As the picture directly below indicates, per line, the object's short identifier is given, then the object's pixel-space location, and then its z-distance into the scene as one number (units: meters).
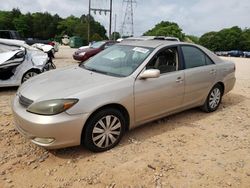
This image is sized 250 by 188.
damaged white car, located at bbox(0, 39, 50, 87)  4.57
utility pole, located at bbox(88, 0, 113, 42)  23.53
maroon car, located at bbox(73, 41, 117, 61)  10.03
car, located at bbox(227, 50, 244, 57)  33.62
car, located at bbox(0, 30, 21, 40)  10.00
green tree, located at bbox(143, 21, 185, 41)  46.55
